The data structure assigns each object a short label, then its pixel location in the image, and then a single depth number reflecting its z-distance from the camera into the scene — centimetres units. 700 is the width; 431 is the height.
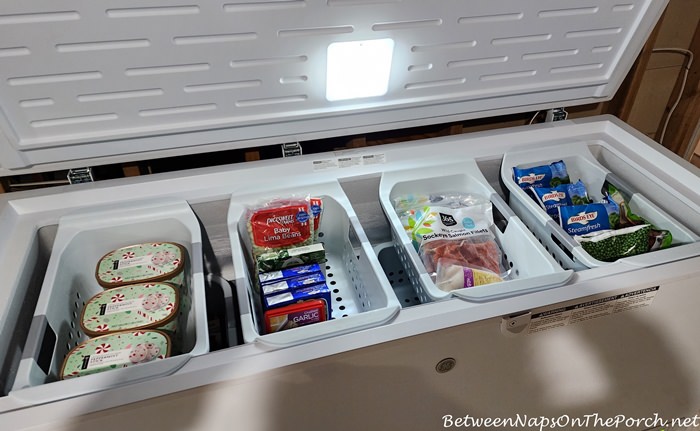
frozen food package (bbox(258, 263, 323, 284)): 91
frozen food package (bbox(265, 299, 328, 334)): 83
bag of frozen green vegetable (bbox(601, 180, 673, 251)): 93
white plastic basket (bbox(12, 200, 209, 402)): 64
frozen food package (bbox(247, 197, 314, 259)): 97
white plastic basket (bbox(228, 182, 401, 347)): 71
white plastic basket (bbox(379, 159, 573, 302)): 78
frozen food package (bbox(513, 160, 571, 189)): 110
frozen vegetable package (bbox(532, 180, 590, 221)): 106
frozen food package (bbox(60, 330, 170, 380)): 69
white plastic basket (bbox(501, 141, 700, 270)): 85
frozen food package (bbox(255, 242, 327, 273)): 96
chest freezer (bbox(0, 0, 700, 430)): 69
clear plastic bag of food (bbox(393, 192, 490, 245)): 106
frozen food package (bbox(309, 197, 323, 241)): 100
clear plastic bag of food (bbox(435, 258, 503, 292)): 90
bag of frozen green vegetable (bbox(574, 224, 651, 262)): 92
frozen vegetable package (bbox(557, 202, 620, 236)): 100
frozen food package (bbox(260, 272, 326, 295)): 88
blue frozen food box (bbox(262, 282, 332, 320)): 86
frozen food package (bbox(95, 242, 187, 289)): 86
